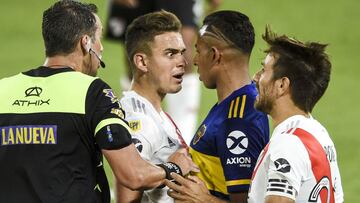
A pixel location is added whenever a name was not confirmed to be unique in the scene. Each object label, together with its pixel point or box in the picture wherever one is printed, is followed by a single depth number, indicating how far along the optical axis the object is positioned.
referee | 11.27
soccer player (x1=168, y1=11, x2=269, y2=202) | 12.24
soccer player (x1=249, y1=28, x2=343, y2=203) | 10.83
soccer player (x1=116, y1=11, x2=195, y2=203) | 12.82
